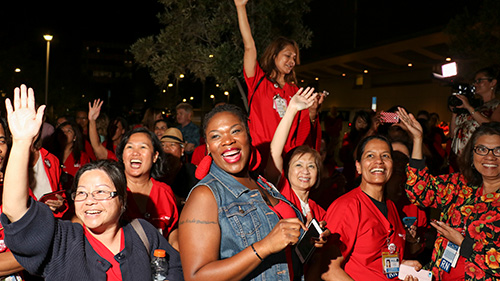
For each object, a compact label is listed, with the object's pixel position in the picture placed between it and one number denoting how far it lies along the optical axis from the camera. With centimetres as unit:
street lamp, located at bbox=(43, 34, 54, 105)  2612
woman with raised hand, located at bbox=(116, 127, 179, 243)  410
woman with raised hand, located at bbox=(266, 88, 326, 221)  382
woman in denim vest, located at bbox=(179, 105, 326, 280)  240
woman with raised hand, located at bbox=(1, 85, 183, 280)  239
